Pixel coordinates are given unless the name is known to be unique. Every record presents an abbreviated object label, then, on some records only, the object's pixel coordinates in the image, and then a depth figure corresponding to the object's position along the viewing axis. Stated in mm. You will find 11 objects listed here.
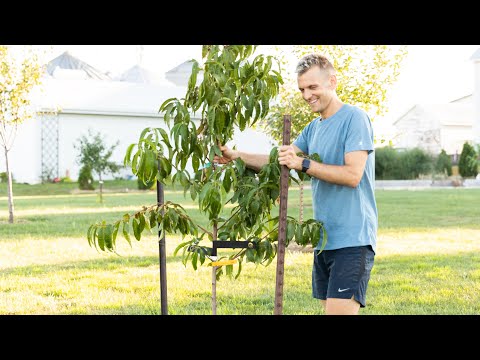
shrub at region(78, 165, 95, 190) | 21047
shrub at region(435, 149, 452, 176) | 23594
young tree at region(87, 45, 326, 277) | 3154
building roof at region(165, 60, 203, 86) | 33625
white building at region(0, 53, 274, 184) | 24719
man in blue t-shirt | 2992
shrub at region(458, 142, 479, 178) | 22609
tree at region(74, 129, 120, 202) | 20302
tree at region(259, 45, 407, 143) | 8951
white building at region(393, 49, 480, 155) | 30266
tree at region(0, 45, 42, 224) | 11562
